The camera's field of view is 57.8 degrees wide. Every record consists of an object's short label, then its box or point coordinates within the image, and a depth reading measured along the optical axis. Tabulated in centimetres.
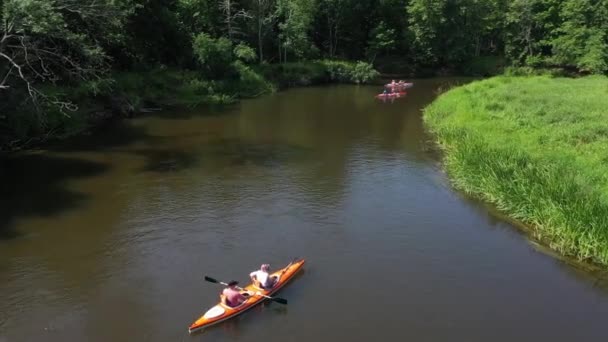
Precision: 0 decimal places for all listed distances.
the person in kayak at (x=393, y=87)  5251
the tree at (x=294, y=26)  5728
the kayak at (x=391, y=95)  4894
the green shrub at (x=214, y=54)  4519
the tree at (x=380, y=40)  6612
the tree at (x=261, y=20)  5494
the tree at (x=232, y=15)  5212
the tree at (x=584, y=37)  5594
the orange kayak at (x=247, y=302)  1280
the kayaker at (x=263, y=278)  1425
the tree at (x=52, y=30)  2238
